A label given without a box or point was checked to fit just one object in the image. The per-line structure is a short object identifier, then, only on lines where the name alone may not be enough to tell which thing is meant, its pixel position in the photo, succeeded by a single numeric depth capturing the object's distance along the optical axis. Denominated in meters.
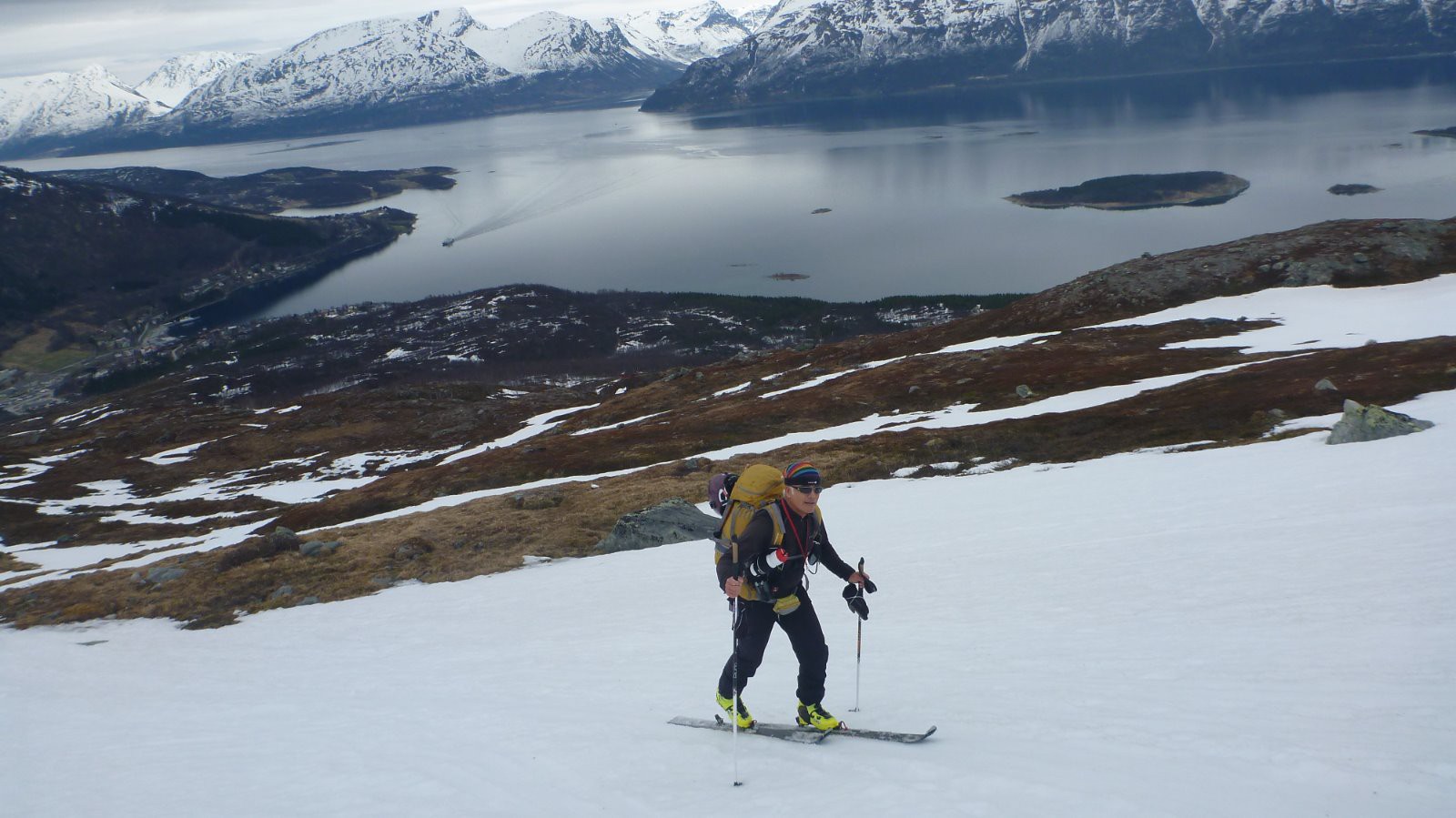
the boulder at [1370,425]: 22.78
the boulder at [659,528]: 25.56
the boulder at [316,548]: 29.62
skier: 9.46
